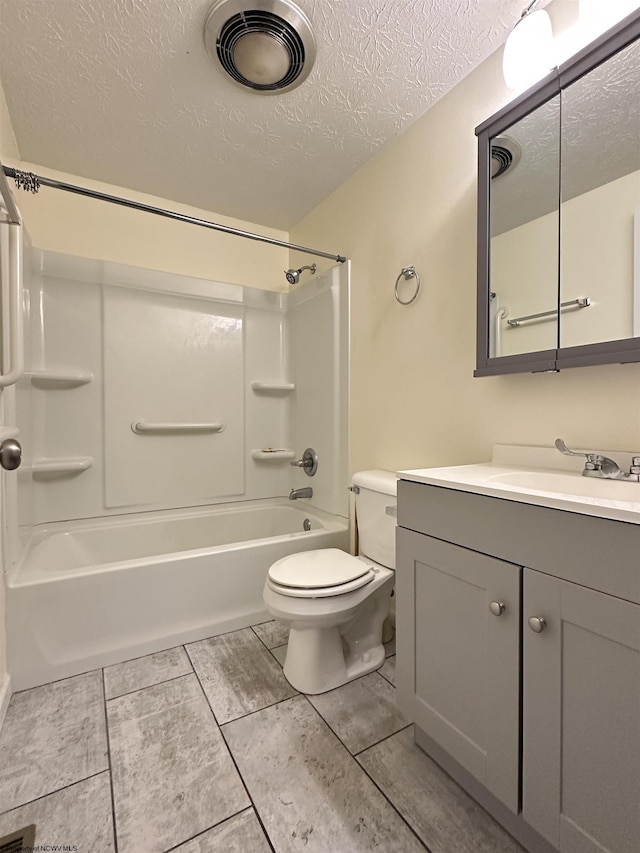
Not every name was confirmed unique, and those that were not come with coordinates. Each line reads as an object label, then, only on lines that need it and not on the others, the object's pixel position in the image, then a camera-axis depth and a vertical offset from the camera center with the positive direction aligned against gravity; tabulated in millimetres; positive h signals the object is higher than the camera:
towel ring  1727 +657
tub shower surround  1625 -192
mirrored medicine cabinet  1035 +611
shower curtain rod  1382 +885
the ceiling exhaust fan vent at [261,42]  1231 +1287
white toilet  1386 -653
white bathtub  1500 -735
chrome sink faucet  1006 -126
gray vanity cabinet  692 -513
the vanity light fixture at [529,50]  1111 +1085
